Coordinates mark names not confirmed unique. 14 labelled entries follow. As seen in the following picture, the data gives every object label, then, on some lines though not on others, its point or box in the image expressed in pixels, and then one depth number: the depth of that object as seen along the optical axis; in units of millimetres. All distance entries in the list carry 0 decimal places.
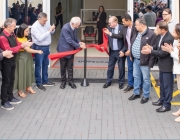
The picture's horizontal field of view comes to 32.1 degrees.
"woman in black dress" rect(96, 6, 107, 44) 12148
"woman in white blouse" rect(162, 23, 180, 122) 5439
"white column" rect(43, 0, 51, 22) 8557
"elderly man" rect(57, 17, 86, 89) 7149
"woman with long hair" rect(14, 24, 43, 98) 6567
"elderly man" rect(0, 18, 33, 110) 5907
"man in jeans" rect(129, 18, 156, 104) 6219
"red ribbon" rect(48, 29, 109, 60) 7215
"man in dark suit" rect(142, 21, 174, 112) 5768
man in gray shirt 8607
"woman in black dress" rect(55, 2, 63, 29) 15344
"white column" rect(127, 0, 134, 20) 8574
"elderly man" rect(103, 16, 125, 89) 7110
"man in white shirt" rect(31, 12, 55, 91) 7048
